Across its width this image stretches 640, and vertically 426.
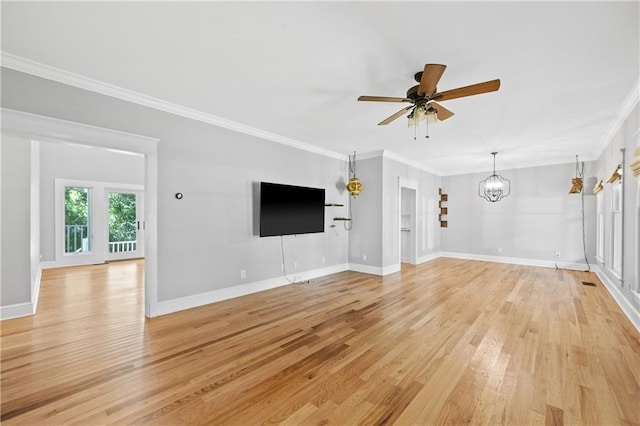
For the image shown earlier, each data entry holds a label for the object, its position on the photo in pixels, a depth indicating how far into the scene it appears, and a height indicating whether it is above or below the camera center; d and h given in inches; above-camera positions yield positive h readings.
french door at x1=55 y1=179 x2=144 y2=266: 267.9 -11.2
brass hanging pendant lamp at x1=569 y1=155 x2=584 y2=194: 244.2 +23.5
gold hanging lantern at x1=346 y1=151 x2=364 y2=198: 232.4 +21.1
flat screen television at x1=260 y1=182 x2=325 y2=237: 176.9 +1.3
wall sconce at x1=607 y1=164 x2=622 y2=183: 152.0 +21.0
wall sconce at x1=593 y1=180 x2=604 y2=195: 212.5 +19.0
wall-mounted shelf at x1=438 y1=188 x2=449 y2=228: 341.7 +4.3
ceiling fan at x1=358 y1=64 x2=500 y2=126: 87.7 +41.6
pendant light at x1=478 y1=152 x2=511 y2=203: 280.1 +24.7
